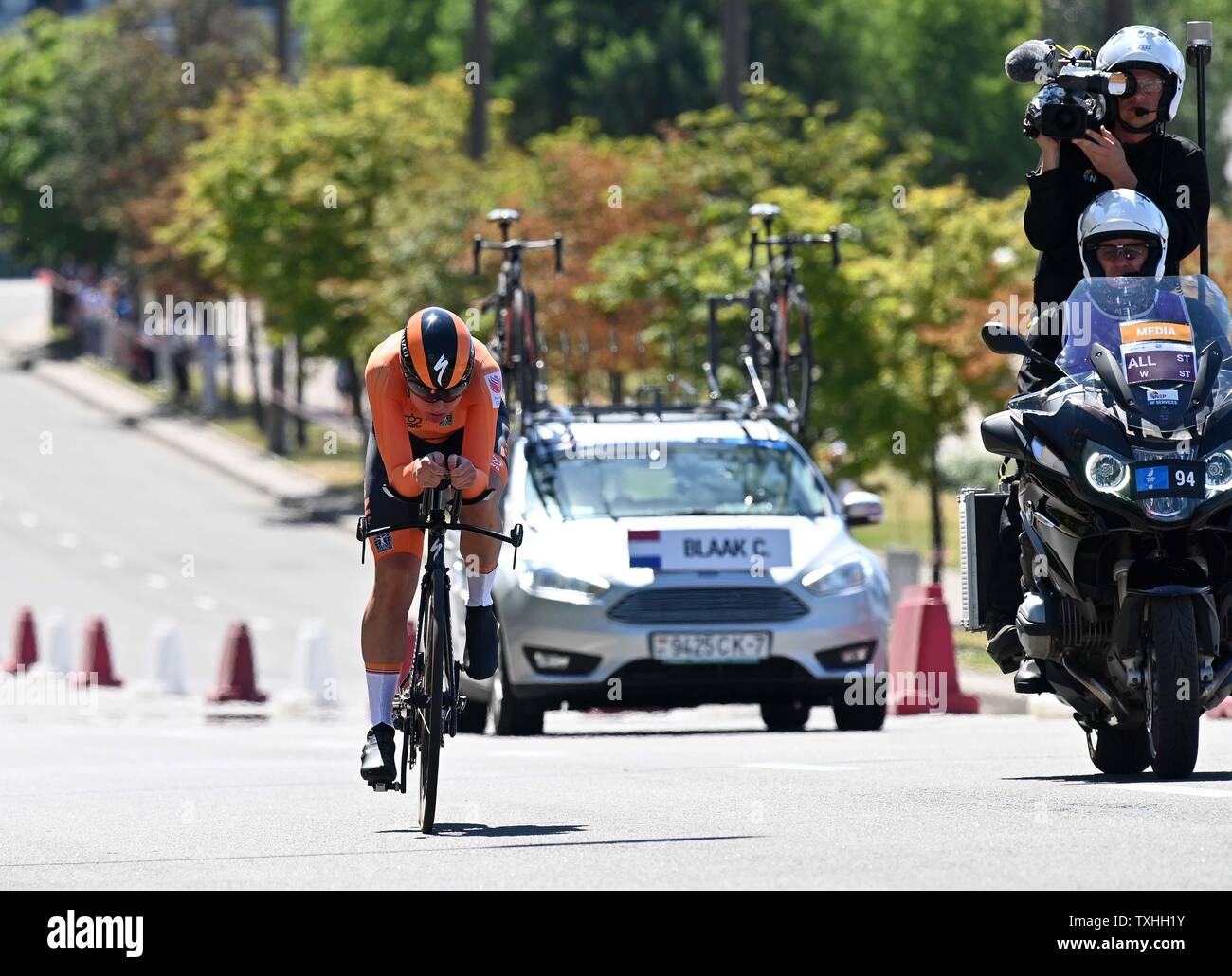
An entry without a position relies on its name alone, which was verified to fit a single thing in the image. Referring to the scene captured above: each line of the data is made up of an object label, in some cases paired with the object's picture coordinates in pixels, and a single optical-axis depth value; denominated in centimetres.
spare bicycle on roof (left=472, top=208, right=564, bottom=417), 1833
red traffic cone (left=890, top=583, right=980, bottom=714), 1898
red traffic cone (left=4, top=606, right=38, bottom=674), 2628
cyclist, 967
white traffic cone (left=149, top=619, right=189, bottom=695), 2438
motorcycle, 996
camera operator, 1102
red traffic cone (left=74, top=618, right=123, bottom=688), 2506
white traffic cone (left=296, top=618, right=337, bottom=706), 2308
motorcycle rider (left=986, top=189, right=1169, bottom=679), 1074
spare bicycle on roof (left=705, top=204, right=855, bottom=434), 1984
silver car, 1536
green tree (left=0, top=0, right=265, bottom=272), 5684
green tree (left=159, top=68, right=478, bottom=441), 4497
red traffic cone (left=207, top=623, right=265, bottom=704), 2250
